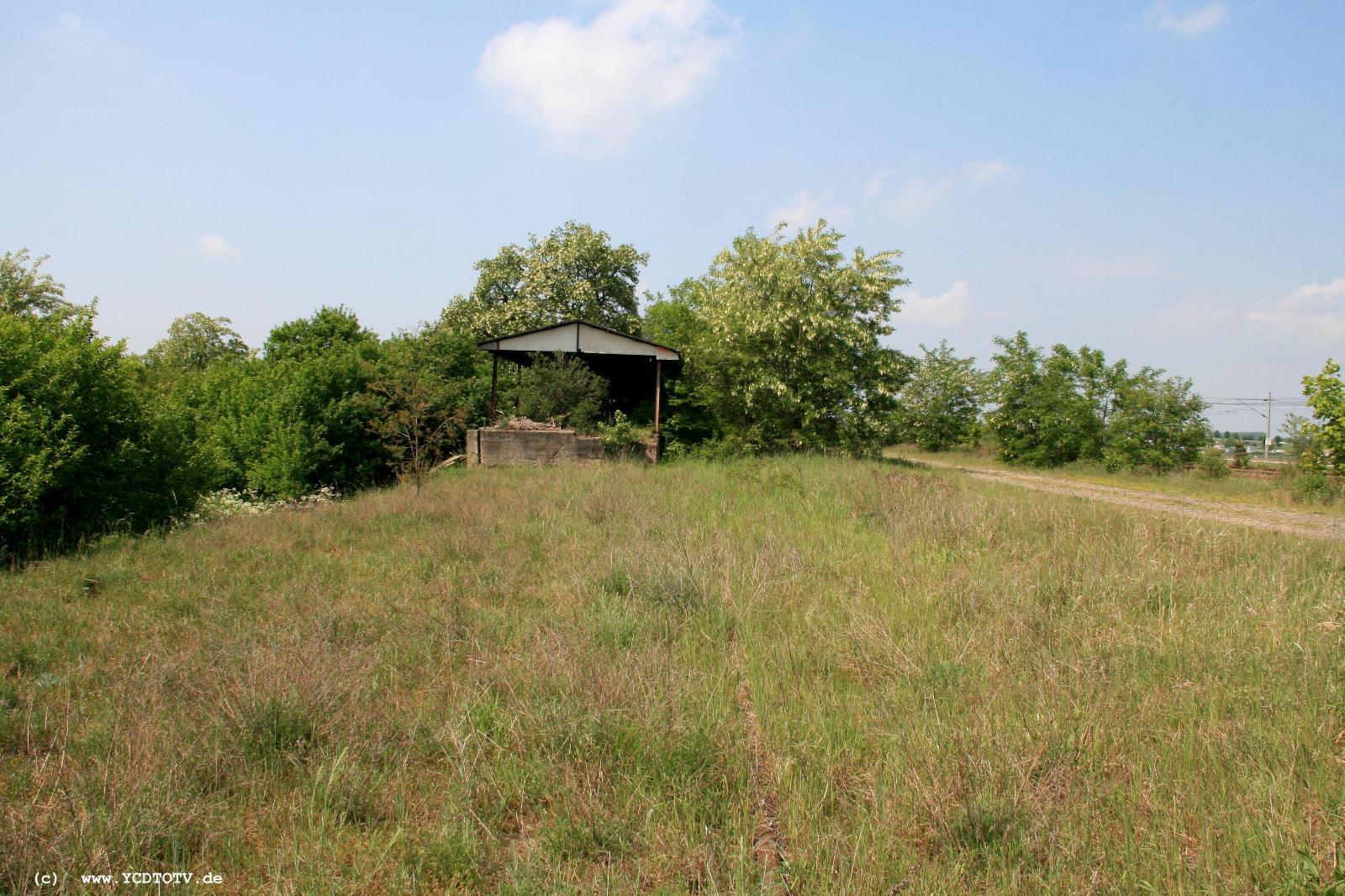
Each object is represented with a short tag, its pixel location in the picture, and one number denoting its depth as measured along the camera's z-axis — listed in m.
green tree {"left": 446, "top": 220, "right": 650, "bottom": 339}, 34.94
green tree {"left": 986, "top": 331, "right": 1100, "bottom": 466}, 24.86
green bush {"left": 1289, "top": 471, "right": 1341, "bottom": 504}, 13.66
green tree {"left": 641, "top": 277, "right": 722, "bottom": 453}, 20.39
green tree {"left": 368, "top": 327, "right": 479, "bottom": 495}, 13.40
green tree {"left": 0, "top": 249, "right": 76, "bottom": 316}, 29.50
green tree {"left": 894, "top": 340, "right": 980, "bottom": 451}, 37.78
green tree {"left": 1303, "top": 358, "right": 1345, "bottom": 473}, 14.30
